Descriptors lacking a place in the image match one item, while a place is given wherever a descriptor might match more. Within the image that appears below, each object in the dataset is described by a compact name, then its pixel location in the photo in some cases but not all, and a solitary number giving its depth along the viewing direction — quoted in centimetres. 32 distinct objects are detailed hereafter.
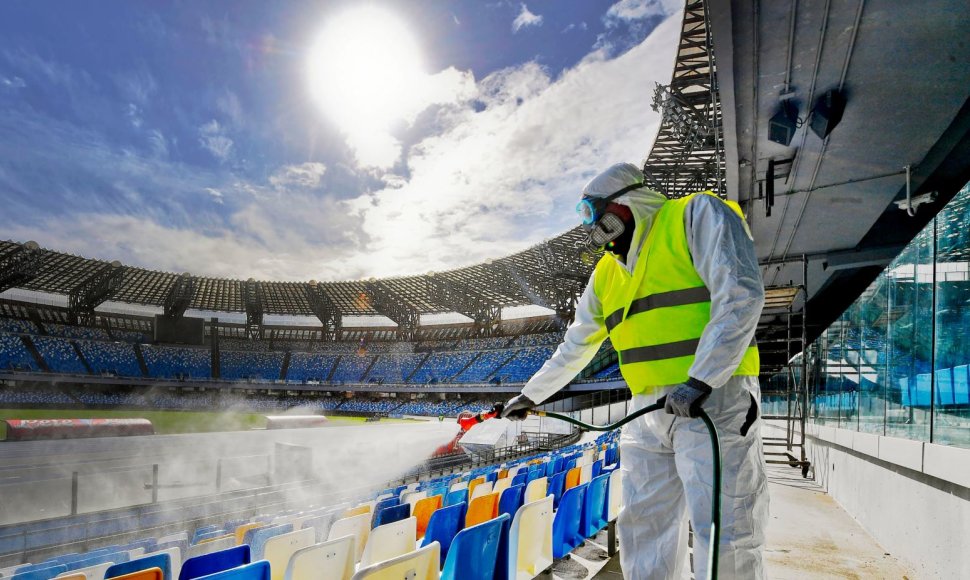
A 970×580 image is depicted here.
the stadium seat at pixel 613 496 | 456
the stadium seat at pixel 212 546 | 404
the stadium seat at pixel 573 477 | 567
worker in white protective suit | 179
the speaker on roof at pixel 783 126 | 579
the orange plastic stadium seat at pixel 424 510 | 432
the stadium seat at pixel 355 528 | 377
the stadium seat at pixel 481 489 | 494
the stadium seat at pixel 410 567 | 184
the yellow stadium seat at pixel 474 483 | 562
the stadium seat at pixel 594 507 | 425
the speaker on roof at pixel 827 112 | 545
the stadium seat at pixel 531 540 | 291
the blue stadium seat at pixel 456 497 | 485
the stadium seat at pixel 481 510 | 367
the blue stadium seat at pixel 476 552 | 240
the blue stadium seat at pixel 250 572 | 203
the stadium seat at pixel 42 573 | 326
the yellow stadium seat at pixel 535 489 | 438
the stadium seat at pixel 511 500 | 407
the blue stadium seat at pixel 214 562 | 261
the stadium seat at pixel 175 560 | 327
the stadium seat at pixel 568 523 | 374
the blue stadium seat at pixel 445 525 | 341
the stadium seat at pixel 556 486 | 511
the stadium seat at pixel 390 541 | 301
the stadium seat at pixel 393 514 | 401
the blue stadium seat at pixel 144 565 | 279
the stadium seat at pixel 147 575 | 205
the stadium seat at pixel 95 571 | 301
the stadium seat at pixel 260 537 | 377
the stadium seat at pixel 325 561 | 243
